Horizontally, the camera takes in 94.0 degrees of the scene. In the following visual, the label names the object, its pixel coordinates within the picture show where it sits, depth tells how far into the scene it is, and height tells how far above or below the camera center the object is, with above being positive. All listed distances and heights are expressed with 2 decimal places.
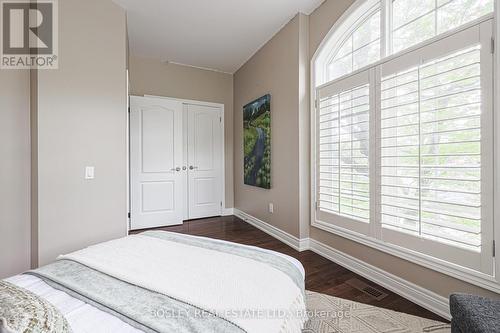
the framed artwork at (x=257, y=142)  3.49 +0.38
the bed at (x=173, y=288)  0.79 -0.51
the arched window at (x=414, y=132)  1.48 +0.26
